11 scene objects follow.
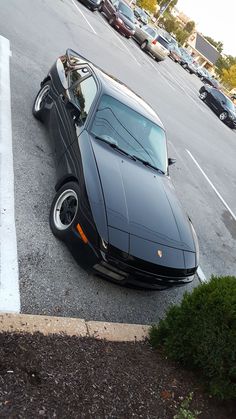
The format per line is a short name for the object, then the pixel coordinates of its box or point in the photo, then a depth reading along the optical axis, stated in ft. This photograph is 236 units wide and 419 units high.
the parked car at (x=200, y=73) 136.98
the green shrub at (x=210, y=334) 10.20
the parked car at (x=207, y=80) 134.58
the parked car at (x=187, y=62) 125.49
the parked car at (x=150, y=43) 77.10
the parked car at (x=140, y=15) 112.37
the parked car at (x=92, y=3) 65.61
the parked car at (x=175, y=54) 119.24
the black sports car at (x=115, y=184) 13.19
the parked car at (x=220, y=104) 78.84
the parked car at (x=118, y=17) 69.56
